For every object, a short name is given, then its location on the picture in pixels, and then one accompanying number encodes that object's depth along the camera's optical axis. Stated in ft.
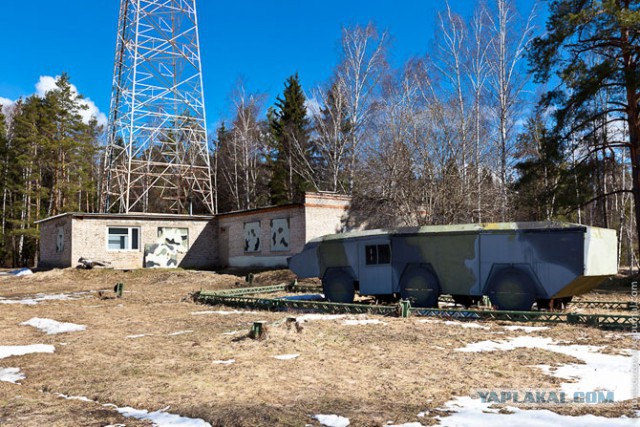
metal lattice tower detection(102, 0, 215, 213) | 100.12
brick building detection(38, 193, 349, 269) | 86.07
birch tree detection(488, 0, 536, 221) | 77.41
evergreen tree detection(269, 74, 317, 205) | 138.82
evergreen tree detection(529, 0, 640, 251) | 62.80
